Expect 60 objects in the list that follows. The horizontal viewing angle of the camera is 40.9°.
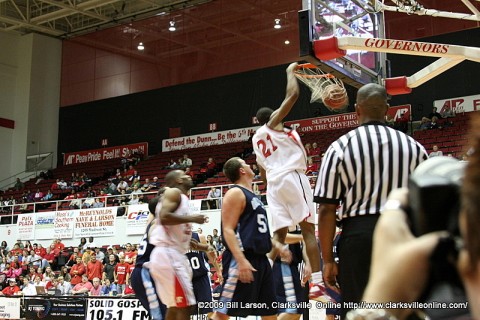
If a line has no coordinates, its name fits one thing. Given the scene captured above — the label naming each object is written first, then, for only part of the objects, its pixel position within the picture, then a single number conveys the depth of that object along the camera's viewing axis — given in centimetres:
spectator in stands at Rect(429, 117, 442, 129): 2061
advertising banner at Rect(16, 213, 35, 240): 2298
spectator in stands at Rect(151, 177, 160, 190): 2334
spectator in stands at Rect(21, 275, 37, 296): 1652
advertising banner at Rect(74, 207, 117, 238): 2109
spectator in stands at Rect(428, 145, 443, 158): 1762
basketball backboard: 694
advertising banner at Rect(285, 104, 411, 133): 2255
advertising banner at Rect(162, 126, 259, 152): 2644
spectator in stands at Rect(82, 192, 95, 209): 2258
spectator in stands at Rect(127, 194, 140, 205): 2135
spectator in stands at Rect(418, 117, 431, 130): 2084
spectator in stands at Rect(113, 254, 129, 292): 1698
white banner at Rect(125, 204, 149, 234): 2016
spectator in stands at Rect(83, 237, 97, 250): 2125
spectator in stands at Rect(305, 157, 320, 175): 1908
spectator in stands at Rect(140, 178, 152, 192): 2331
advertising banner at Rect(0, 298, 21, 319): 1323
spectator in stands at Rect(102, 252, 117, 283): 1765
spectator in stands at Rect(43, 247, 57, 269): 2086
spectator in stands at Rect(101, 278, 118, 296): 1647
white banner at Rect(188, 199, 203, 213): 1934
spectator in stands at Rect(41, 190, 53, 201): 2705
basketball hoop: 751
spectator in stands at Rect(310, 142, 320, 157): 2145
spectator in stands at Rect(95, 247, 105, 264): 1906
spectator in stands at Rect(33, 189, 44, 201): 2755
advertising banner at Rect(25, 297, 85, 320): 1185
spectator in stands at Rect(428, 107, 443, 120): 2112
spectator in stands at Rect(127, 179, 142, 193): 2400
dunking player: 590
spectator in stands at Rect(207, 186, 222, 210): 1911
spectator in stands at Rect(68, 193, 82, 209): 2310
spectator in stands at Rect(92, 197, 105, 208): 2227
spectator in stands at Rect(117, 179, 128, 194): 2466
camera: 142
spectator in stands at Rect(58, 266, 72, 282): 1829
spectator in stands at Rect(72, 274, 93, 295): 1652
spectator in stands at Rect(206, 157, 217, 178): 2428
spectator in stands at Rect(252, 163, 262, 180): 1989
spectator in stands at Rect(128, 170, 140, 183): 2548
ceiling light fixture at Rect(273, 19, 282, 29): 2556
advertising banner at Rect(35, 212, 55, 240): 2248
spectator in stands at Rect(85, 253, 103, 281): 1798
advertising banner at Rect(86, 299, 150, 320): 1062
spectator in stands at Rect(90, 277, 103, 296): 1656
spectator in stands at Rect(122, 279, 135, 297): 1599
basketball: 750
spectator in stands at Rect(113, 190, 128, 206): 2220
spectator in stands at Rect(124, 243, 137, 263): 1759
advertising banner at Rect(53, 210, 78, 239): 2211
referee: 387
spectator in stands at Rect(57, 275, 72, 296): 1716
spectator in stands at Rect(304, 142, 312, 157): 2183
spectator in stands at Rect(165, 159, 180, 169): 2541
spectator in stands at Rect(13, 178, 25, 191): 2986
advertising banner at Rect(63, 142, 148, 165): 2949
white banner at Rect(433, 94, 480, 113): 2130
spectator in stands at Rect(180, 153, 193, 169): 2504
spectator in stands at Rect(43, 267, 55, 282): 1850
